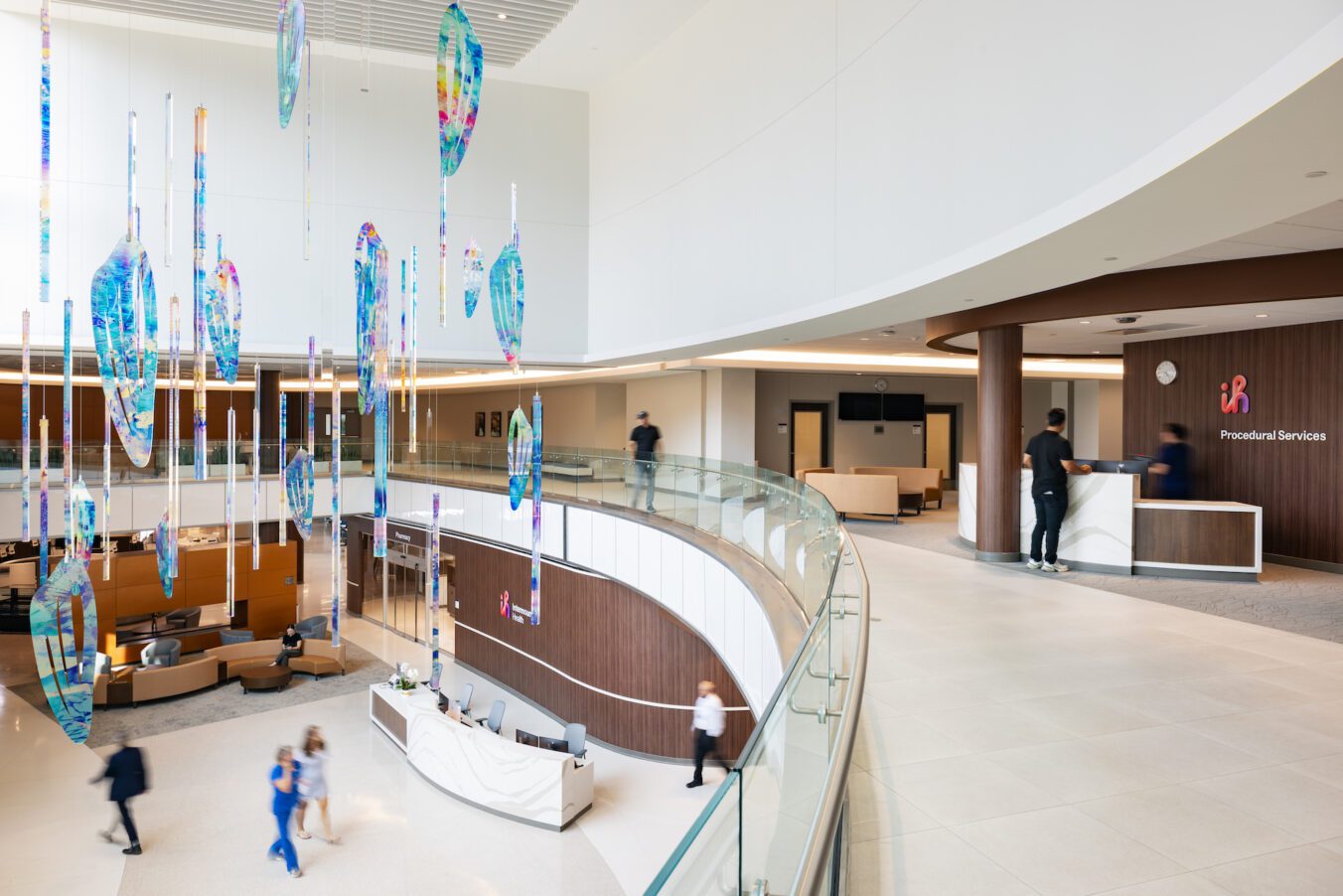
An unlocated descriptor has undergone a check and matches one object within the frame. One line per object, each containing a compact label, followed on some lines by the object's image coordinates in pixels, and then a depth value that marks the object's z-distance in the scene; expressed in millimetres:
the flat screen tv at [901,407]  22703
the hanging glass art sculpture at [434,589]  6812
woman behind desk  10273
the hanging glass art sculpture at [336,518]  5121
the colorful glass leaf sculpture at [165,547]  5406
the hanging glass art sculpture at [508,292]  5512
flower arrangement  13758
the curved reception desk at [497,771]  10266
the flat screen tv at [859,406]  22234
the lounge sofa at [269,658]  16891
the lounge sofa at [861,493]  15422
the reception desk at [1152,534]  9664
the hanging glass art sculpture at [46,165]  3428
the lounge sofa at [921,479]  17375
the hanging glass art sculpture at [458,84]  4359
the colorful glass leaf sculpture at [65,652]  3586
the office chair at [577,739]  11922
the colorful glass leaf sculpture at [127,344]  3889
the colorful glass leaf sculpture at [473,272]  6992
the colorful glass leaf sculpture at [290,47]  4199
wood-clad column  10578
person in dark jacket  9156
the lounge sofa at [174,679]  15234
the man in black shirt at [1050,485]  9945
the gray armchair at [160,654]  16328
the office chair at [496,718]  13383
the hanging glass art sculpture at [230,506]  6400
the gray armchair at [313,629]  19172
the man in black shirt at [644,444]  12797
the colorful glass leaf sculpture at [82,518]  4891
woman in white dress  9234
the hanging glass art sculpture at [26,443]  4688
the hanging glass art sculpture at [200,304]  4551
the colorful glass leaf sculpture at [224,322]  5500
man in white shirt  9062
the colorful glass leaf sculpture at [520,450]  6129
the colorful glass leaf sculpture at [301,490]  6664
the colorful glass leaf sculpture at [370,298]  5246
